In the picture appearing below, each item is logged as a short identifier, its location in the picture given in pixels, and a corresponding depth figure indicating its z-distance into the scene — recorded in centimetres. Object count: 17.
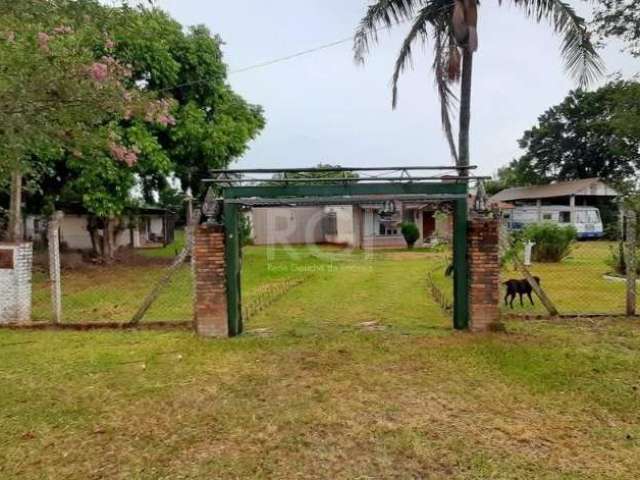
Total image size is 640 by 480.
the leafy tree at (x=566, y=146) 3659
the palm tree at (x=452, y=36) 1018
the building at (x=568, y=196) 3084
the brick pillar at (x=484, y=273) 579
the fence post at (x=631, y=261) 652
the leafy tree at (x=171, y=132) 1370
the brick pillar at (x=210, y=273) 591
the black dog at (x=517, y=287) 761
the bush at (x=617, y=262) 1132
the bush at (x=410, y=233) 2189
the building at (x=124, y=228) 1941
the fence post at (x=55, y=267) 642
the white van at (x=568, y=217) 2728
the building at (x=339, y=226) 2220
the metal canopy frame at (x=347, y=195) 592
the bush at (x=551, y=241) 1480
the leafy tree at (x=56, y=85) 365
